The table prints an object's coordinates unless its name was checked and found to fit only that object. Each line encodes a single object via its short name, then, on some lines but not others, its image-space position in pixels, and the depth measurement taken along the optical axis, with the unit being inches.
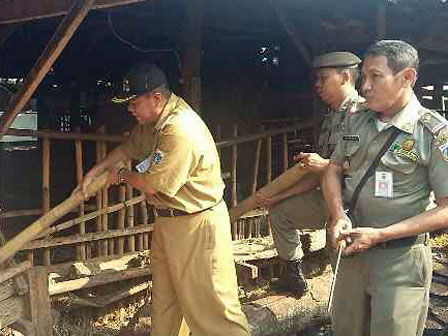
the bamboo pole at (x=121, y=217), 215.5
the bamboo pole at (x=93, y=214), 198.4
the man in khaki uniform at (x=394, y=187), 106.0
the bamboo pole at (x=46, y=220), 147.7
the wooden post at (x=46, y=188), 200.8
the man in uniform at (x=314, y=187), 157.0
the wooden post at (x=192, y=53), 231.8
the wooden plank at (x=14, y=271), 147.5
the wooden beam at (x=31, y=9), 153.6
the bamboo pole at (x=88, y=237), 199.6
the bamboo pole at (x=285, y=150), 255.3
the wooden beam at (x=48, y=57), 143.0
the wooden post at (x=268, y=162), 248.8
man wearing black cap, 138.4
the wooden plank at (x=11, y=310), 148.2
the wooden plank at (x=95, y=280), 181.6
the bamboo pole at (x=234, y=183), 237.2
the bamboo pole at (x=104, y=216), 210.5
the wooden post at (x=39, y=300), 156.2
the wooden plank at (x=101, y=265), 193.9
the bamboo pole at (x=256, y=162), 242.4
